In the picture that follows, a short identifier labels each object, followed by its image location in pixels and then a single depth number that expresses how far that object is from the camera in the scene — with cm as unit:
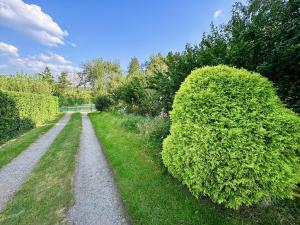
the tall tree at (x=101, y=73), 4847
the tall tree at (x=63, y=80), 6519
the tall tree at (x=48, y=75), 6328
